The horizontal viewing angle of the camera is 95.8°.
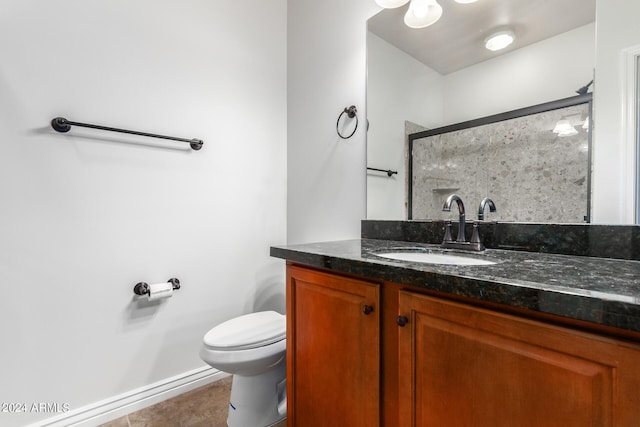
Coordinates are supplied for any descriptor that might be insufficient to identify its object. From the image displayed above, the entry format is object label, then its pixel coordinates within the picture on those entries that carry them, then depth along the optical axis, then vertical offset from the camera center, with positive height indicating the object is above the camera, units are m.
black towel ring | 1.59 +0.55
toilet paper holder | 1.42 -0.38
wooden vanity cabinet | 0.49 -0.34
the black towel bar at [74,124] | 1.22 +0.37
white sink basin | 0.98 -0.17
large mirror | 1.00 +0.58
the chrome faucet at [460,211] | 1.12 +0.00
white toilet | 1.22 -0.66
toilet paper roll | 1.41 -0.40
